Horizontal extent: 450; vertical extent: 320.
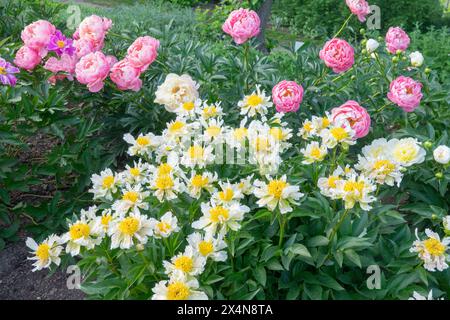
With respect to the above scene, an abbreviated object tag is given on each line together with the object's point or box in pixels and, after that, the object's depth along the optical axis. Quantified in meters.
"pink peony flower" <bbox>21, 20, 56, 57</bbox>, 2.33
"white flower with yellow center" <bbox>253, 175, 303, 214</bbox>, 1.38
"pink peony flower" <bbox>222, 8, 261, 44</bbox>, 2.25
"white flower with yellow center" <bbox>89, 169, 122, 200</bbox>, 1.68
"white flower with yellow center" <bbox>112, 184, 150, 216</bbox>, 1.50
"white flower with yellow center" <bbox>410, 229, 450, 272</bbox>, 1.44
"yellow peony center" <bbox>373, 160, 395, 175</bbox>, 1.52
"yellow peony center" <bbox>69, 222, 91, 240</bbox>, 1.45
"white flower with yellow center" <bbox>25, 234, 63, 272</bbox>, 1.51
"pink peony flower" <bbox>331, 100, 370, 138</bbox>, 1.78
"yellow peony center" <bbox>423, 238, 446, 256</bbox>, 1.43
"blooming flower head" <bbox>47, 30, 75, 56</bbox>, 2.35
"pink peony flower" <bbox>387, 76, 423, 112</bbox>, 2.08
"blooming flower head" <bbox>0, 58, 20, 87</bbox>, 2.25
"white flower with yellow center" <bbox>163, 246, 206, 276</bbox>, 1.35
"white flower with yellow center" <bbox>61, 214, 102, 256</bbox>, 1.45
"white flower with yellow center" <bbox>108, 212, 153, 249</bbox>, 1.37
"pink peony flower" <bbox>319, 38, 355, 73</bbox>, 2.20
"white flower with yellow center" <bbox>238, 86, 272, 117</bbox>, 1.92
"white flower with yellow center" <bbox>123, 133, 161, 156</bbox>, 1.79
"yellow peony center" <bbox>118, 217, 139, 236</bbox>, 1.36
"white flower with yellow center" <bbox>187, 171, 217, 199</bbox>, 1.53
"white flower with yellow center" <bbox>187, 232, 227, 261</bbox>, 1.41
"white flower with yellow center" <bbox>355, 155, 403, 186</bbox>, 1.53
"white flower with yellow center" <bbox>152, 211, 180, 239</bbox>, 1.43
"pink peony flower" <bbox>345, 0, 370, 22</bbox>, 2.43
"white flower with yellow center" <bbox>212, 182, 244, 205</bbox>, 1.45
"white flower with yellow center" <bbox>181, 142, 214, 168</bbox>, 1.58
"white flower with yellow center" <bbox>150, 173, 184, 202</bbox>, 1.48
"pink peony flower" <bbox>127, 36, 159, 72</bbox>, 2.21
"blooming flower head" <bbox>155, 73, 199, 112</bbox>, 2.06
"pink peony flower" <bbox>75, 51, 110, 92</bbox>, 2.17
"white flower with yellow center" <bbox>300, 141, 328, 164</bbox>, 1.65
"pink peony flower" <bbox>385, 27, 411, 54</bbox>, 2.40
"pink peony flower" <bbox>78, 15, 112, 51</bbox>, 2.36
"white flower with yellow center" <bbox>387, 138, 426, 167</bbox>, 1.59
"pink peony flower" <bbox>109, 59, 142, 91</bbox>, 2.20
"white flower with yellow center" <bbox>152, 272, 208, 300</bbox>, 1.30
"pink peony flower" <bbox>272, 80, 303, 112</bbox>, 2.07
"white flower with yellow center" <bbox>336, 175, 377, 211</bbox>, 1.37
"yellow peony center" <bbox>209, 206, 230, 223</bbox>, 1.40
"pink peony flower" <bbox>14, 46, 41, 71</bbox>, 2.36
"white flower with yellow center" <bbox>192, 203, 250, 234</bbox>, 1.40
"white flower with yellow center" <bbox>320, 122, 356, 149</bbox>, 1.61
